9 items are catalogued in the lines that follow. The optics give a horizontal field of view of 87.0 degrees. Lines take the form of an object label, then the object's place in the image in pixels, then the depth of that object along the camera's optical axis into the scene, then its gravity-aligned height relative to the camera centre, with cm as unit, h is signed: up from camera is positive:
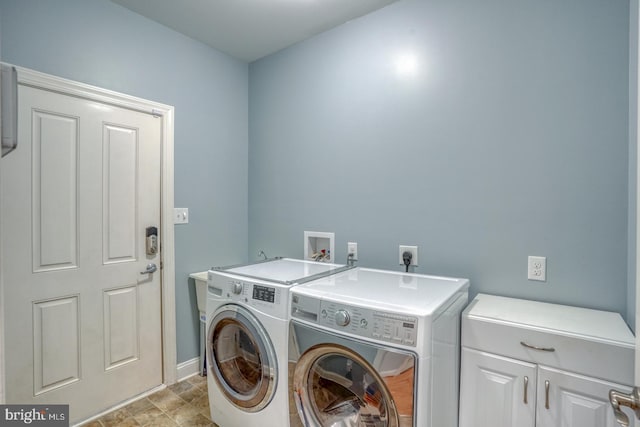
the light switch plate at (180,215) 246 -7
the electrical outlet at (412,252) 206 -27
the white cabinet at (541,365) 126 -63
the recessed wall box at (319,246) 244 -29
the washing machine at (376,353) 122 -57
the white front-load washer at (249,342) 159 -70
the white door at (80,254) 180 -30
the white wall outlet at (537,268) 168 -29
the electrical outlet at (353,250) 232 -29
